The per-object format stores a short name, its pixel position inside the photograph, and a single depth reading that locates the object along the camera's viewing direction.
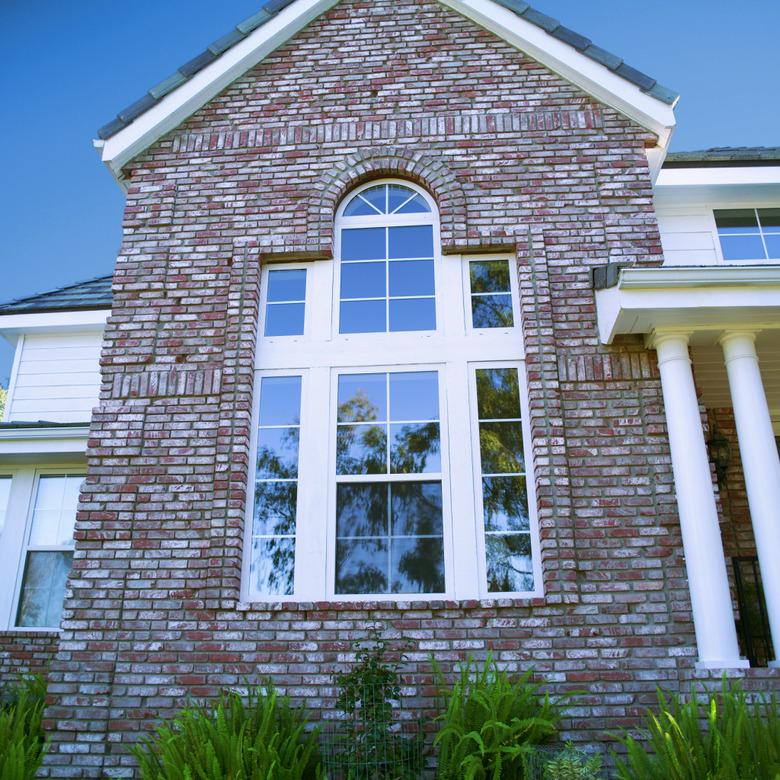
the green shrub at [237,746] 3.91
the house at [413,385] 4.92
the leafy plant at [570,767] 3.62
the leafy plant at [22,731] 4.17
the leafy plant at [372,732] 4.18
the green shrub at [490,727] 3.89
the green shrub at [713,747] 3.60
